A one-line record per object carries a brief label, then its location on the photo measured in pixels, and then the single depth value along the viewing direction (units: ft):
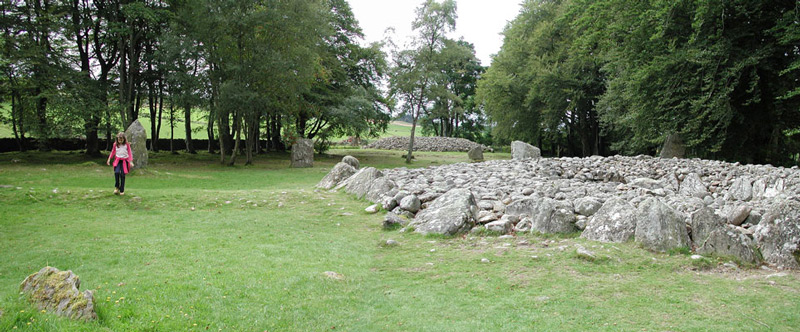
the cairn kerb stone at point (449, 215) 26.40
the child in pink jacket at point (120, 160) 37.76
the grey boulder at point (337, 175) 49.01
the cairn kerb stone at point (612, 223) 22.24
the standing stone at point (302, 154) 82.02
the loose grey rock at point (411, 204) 31.81
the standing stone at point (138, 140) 62.08
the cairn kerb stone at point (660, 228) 20.59
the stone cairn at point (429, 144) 172.45
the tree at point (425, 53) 95.30
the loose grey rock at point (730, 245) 19.26
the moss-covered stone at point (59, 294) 11.37
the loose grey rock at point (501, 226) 25.72
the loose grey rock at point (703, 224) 20.48
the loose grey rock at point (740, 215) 23.35
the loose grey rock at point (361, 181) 41.85
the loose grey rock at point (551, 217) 24.66
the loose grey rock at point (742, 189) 36.30
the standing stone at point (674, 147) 71.31
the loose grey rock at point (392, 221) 29.23
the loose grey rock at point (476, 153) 105.09
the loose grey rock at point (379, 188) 38.27
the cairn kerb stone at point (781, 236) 18.70
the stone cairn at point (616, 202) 20.02
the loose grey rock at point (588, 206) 26.11
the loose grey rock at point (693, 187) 39.36
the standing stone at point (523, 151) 88.02
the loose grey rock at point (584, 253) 19.52
